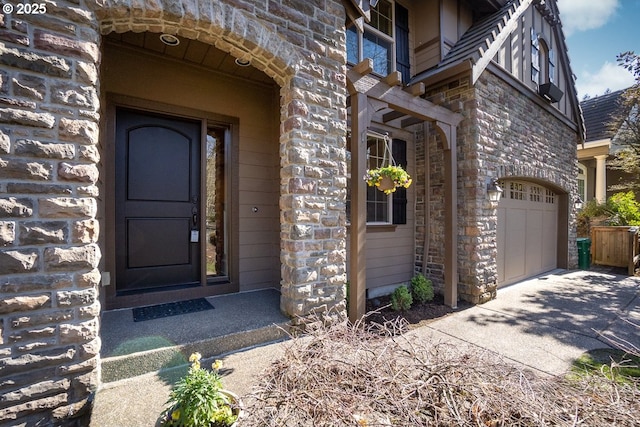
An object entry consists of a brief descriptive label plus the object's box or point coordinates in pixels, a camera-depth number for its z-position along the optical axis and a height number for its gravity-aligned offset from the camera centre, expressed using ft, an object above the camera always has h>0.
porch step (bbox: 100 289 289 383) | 7.39 -3.49
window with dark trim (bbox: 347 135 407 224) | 16.53 +0.87
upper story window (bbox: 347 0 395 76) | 15.42 +9.39
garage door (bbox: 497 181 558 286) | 18.49 -1.29
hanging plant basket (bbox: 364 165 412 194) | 11.31 +1.31
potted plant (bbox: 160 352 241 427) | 4.99 -3.33
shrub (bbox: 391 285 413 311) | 14.44 -4.32
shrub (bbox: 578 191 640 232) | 26.94 +0.17
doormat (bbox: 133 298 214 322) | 9.74 -3.42
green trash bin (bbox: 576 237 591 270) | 25.91 -3.60
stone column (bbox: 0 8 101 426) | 5.89 -0.12
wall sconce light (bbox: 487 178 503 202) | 15.76 +1.09
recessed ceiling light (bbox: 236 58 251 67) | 11.45 +5.81
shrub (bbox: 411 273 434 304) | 15.75 -4.14
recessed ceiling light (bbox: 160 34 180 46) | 9.98 +5.89
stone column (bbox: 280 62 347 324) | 9.57 +0.54
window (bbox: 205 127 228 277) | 12.81 +0.33
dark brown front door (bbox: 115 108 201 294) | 10.87 +0.40
